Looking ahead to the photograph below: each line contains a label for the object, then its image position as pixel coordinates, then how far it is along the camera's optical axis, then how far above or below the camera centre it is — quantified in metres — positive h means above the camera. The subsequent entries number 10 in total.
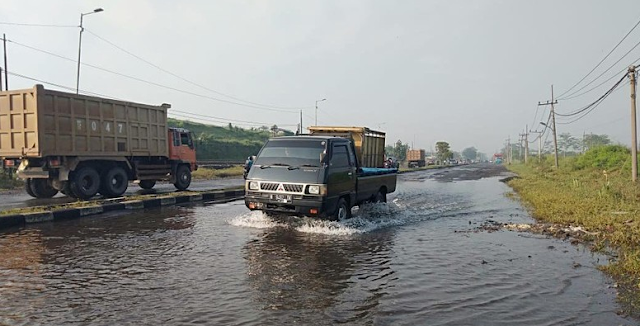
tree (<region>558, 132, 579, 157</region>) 161.88 +7.63
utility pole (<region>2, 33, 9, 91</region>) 26.00 +5.84
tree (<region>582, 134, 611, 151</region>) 113.15 +6.16
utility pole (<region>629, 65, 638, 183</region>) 20.98 +2.52
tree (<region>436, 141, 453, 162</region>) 98.19 +3.19
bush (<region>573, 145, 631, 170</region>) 34.50 +0.40
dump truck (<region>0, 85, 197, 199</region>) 13.61 +1.00
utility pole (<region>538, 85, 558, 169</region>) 44.01 +3.44
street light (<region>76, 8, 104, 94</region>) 24.14 +7.02
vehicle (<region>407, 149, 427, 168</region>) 69.06 +1.25
